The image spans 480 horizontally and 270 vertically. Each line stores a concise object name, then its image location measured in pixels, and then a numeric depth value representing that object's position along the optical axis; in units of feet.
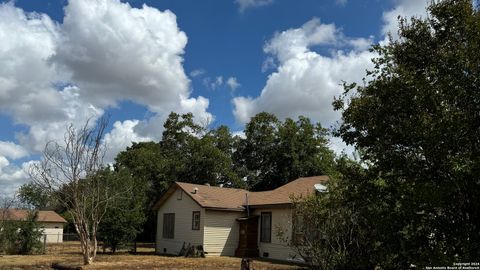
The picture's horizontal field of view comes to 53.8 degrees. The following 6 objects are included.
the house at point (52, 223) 180.61
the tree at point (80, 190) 67.62
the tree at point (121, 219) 92.02
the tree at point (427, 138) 22.75
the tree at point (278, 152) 138.41
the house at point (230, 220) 84.43
